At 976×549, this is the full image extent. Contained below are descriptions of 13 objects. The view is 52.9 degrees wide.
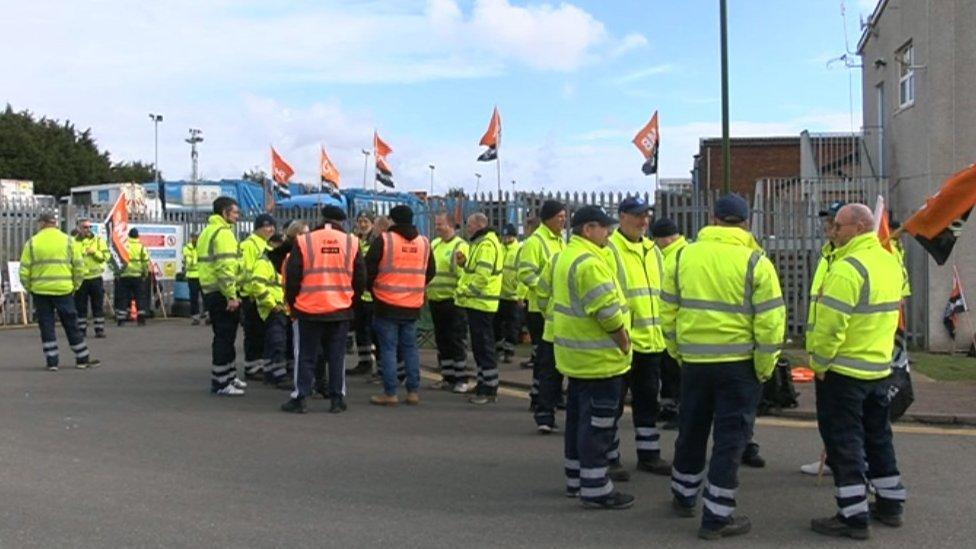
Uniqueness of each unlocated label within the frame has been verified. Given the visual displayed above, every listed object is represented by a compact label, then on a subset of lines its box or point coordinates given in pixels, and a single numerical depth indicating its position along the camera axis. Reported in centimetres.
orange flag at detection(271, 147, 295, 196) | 2361
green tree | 5925
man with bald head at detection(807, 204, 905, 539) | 591
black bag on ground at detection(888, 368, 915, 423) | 670
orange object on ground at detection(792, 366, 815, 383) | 1195
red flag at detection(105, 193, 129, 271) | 2048
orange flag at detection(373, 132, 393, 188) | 2198
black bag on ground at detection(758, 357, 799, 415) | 963
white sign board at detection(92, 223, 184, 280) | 2311
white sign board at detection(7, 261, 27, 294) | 2075
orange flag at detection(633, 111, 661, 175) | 1878
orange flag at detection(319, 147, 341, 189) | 2264
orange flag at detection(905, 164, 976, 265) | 760
